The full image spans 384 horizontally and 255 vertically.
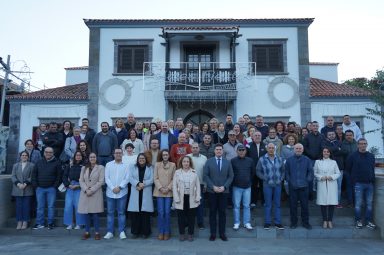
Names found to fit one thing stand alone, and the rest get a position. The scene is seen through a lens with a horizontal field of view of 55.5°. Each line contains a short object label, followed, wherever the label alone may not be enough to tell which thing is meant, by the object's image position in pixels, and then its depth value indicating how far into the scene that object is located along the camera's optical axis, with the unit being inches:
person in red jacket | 298.2
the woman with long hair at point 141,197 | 274.2
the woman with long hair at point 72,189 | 287.1
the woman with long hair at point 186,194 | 264.5
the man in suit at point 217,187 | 271.0
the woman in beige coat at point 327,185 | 284.0
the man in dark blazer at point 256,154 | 305.2
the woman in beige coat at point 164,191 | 271.4
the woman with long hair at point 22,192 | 296.5
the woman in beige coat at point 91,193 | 274.2
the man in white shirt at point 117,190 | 275.9
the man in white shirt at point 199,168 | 284.4
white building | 593.9
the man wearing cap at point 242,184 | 281.6
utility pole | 649.6
